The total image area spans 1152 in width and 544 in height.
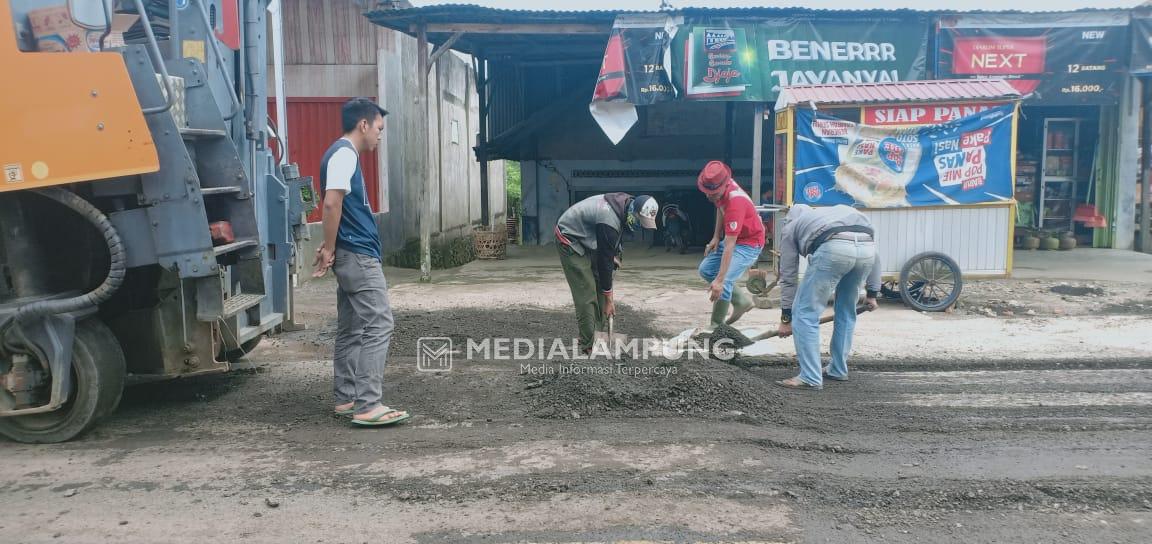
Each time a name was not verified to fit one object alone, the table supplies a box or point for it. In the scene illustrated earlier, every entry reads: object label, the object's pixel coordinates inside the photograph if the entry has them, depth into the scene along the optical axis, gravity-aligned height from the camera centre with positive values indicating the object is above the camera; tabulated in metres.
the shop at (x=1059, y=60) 12.28 +1.71
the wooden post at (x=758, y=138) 12.48 +0.64
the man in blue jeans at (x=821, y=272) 5.90 -0.63
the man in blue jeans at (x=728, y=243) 7.11 -0.52
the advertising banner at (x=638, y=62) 12.05 +1.69
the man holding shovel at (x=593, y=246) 6.52 -0.48
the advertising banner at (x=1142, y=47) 12.44 +1.90
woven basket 15.10 -1.05
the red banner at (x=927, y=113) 9.58 +0.75
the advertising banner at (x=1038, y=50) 12.27 +1.86
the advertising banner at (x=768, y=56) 12.14 +1.77
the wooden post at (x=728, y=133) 16.31 +0.93
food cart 9.45 +0.16
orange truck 4.38 -0.14
